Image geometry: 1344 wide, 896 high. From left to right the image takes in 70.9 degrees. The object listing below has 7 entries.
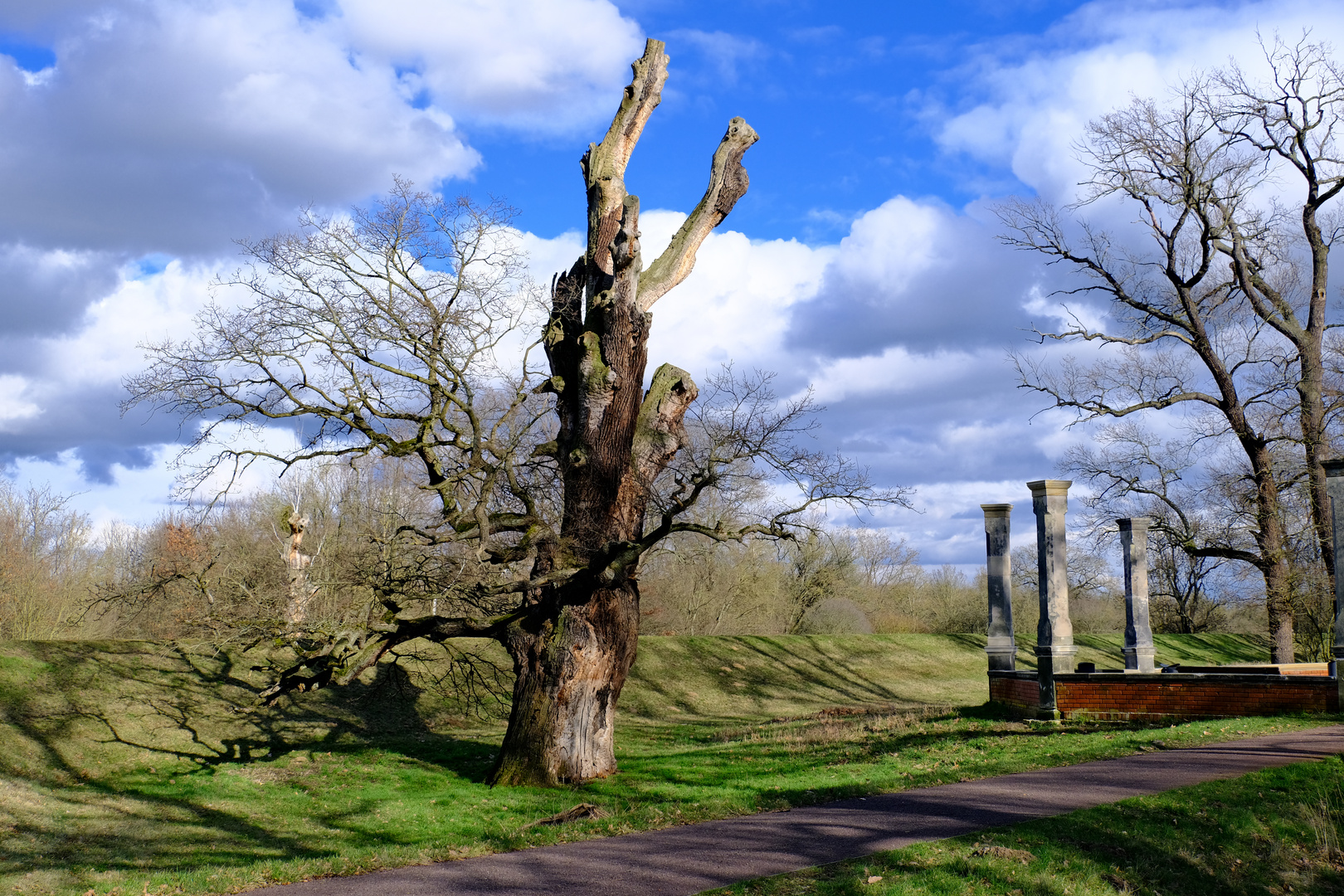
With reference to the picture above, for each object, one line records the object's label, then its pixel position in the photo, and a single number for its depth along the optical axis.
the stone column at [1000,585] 19.42
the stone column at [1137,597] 19.48
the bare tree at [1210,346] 24.14
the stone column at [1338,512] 16.11
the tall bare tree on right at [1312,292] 23.28
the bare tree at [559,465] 12.53
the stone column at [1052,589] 17.69
